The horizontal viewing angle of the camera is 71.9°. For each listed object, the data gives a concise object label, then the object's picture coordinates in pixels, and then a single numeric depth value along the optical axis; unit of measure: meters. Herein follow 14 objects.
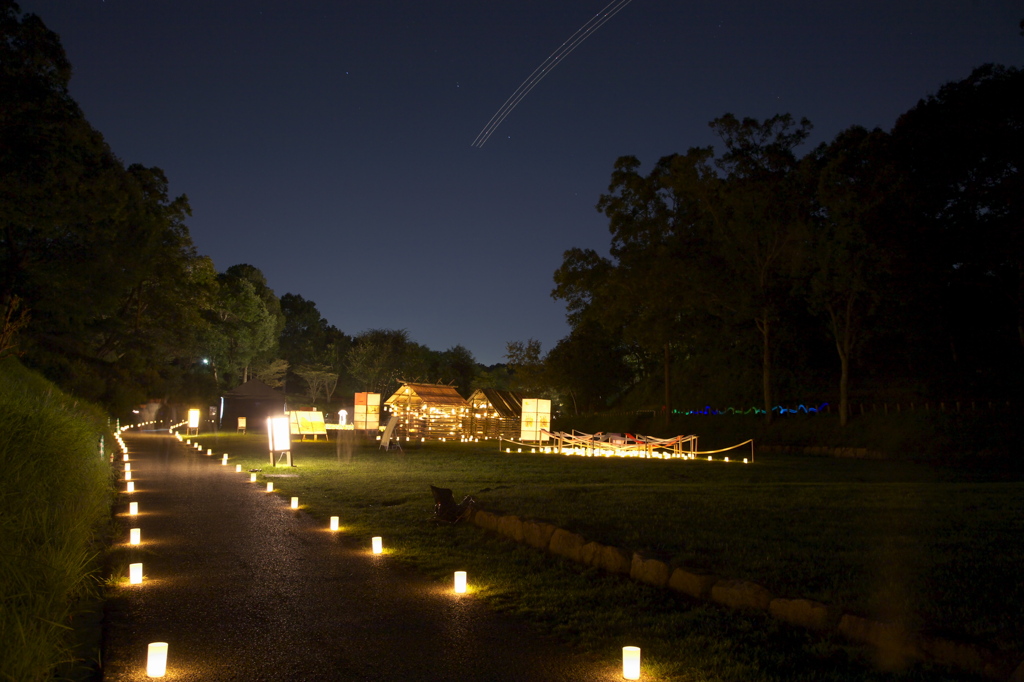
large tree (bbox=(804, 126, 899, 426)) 23.59
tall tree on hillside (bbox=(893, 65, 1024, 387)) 20.50
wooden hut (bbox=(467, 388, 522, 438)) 35.91
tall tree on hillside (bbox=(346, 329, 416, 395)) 62.25
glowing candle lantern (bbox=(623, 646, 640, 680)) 3.97
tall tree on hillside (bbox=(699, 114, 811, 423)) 27.84
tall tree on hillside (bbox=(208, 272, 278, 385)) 57.88
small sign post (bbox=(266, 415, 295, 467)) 18.27
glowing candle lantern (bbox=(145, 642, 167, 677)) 4.01
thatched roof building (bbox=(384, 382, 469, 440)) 35.25
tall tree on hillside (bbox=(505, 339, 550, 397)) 47.22
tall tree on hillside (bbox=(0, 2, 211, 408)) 17.14
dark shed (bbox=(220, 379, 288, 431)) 47.22
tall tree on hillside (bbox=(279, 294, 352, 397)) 68.44
